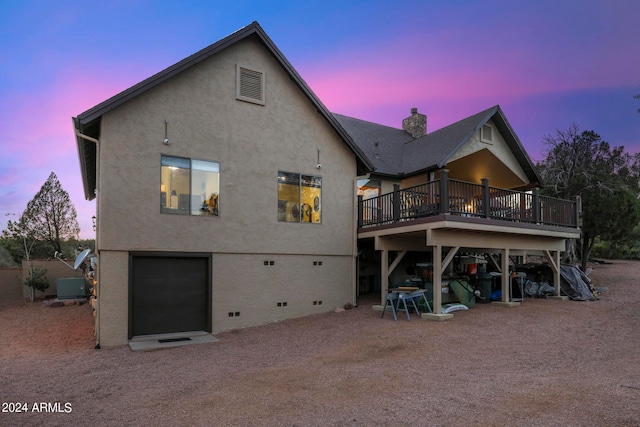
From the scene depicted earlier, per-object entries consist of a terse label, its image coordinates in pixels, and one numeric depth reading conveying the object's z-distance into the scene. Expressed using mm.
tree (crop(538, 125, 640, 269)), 18500
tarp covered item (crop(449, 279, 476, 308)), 12398
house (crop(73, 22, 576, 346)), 10055
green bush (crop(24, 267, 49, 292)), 18427
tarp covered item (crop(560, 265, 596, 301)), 14273
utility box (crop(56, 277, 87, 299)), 17422
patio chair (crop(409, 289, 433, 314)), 11180
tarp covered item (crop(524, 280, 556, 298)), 14836
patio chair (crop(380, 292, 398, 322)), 10945
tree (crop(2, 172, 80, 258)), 24375
